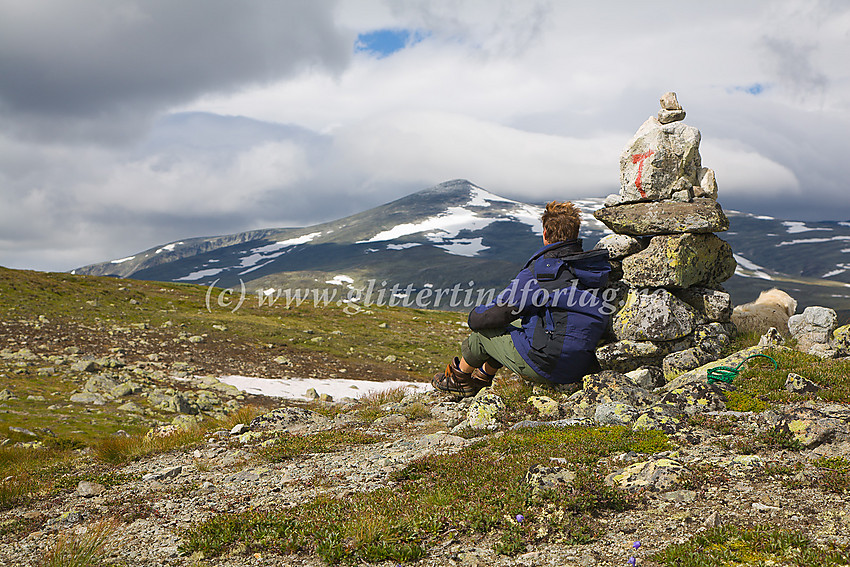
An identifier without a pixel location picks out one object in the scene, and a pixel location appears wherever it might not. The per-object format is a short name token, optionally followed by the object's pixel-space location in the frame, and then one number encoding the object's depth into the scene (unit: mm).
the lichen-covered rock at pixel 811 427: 7016
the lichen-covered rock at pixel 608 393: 9923
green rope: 10445
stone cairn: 12016
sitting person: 9961
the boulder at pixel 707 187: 13523
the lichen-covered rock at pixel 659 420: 8547
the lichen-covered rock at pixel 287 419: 12664
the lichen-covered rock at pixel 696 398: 9281
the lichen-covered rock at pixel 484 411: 10531
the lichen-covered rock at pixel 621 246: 13016
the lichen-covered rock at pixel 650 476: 6355
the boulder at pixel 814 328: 12181
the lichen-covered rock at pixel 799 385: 9273
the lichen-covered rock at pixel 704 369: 10812
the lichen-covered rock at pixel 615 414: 9273
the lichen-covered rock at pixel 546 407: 10414
